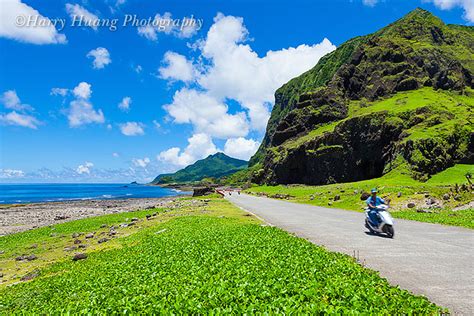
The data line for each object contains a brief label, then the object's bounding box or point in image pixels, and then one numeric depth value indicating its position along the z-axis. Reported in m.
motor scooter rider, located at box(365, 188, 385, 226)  20.96
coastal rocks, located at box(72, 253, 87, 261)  22.16
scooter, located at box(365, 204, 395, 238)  19.73
